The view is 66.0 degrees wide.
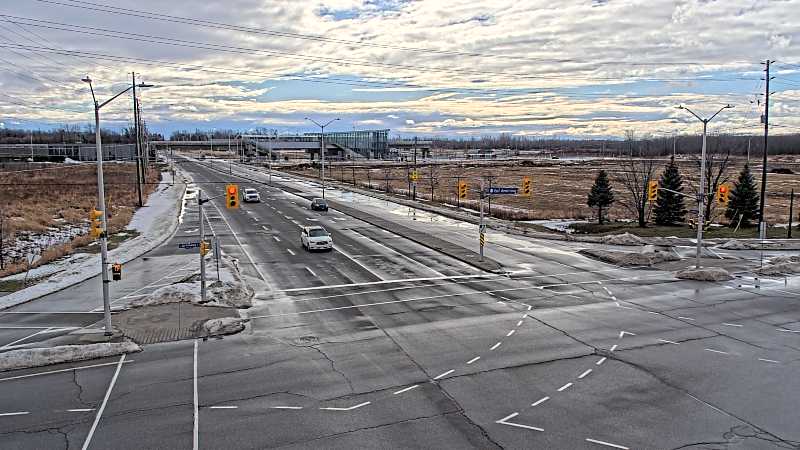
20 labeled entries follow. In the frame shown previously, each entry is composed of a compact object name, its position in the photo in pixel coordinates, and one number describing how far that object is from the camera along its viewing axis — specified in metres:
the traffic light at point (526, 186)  43.47
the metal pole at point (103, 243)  20.47
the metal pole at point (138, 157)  64.29
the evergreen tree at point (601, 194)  53.56
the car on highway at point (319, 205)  63.66
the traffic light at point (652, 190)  34.30
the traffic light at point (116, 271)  21.53
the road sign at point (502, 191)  37.70
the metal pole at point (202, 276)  25.55
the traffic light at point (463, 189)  44.38
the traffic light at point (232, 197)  25.78
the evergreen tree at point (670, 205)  54.25
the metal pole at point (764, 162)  45.97
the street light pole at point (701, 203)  32.75
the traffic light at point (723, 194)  32.22
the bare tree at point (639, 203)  52.92
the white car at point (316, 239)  38.80
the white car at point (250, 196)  72.19
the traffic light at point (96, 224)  20.56
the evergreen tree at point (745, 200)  53.16
